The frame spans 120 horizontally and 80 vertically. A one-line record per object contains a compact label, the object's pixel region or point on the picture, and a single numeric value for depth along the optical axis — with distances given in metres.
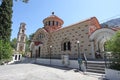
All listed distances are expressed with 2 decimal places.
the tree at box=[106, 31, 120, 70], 4.19
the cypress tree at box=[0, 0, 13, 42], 11.99
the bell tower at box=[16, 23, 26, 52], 23.09
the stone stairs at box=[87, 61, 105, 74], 5.46
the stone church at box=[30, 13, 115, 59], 8.86
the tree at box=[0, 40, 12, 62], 10.55
